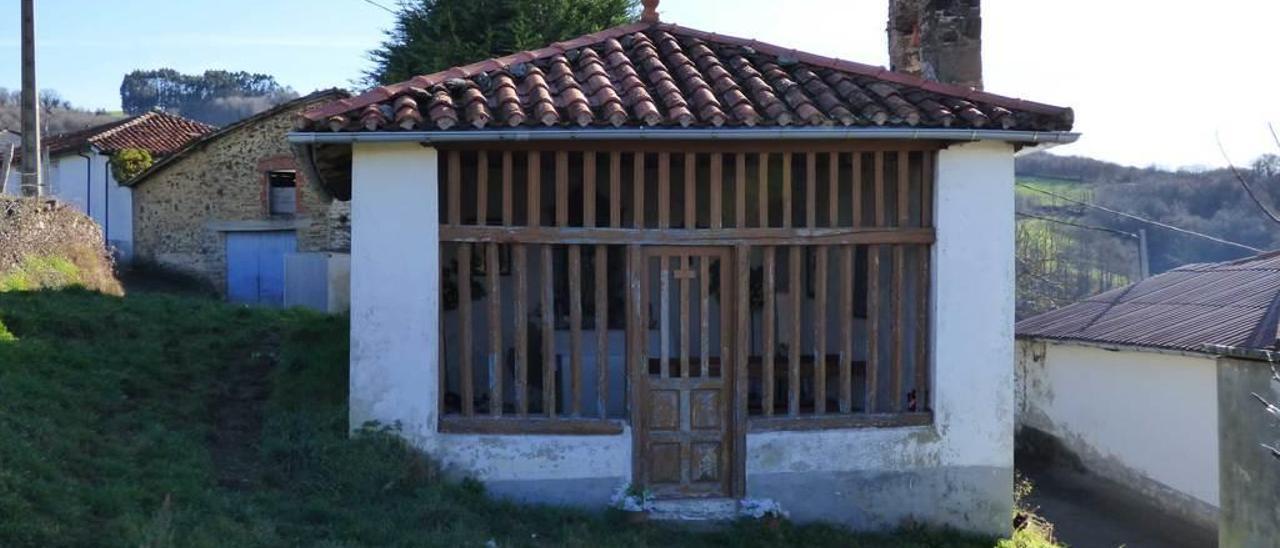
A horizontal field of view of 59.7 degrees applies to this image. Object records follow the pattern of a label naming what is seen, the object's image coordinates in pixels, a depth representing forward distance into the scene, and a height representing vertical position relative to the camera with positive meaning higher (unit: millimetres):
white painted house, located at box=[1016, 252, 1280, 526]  12094 -1570
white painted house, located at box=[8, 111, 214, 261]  27156 +2370
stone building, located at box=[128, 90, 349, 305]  23797 +796
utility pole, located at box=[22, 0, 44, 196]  20266 +2723
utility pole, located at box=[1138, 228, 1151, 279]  22125 -122
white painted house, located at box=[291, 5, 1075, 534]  7965 -293
